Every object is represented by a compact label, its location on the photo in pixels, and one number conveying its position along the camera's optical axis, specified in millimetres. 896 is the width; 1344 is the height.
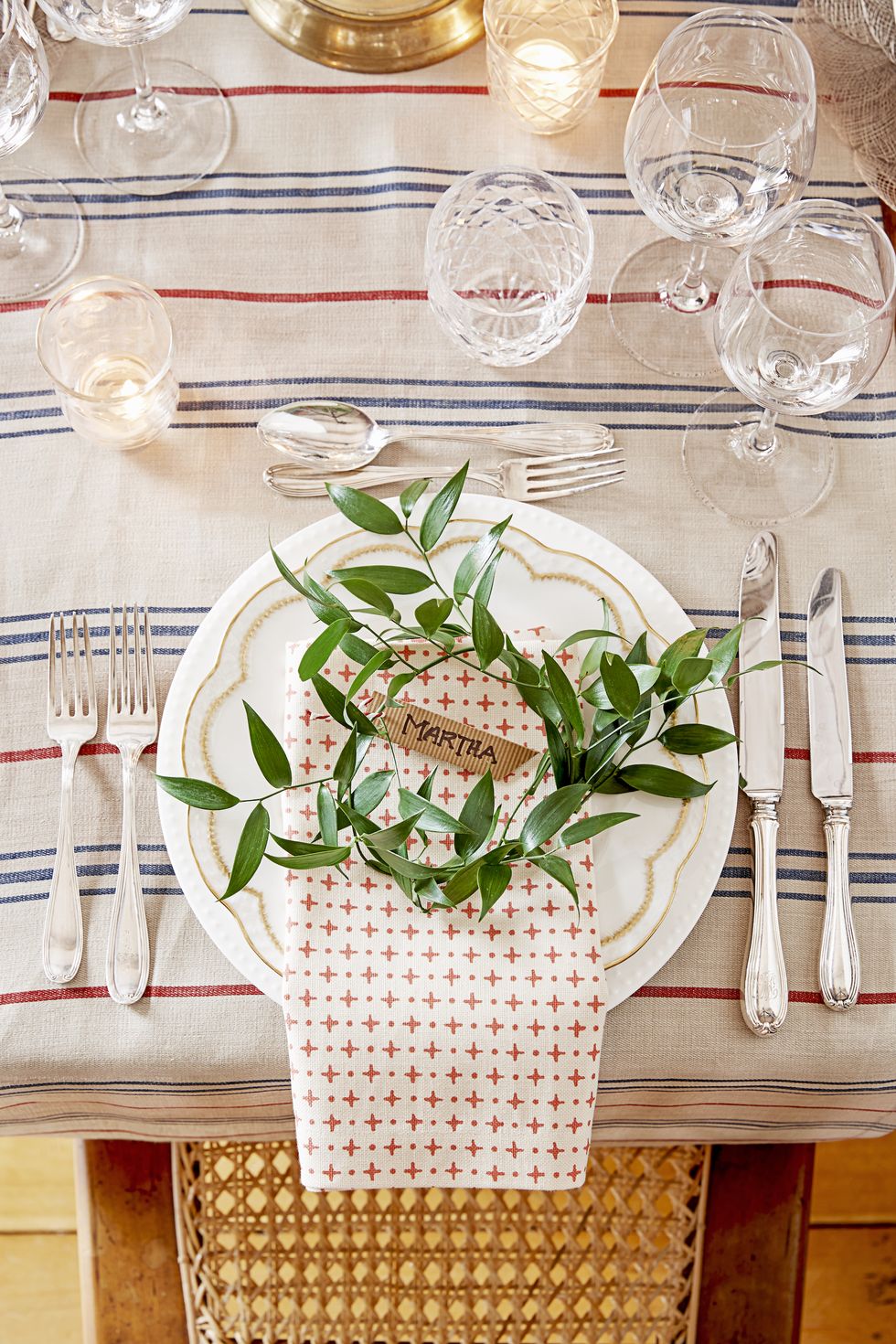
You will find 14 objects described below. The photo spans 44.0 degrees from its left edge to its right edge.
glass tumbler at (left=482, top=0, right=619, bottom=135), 817
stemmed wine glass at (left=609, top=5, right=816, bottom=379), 728
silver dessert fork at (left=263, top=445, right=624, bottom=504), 771
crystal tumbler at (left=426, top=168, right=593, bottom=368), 784
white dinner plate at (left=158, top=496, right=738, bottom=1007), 673
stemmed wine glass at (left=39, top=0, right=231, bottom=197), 841
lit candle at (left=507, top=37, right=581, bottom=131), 813
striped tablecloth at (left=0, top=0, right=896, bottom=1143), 692
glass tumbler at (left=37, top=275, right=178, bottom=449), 764
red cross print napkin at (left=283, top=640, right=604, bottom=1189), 625
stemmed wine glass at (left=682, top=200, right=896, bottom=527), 687
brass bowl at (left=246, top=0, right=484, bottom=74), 844
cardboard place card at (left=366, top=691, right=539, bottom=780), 669
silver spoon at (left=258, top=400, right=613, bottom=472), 778
